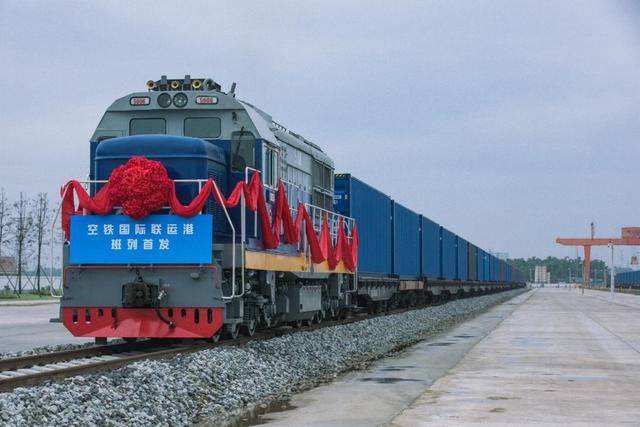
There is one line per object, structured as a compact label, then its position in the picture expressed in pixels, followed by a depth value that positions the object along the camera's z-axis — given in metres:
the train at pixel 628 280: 118.90
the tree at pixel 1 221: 59.09
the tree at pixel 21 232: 59.67
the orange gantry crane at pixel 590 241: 150.57
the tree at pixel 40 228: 59.91
